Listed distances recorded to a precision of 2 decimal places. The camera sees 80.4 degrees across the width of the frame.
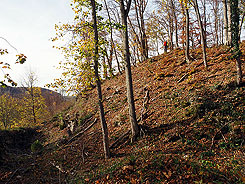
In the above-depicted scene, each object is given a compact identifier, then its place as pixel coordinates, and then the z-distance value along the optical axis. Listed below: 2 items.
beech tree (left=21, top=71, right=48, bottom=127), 21.38
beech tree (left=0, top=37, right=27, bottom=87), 3.83
